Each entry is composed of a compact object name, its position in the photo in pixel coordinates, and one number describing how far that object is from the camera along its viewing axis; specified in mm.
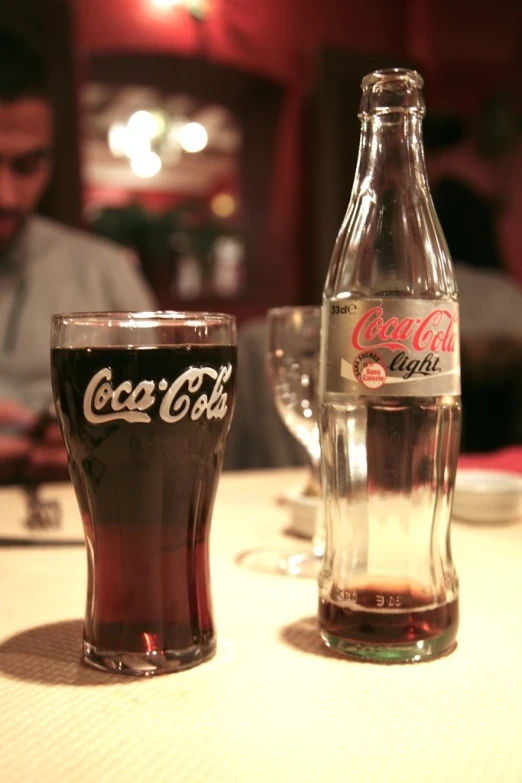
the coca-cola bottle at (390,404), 491
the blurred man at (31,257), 2354
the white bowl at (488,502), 877
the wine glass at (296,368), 777
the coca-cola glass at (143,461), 470
